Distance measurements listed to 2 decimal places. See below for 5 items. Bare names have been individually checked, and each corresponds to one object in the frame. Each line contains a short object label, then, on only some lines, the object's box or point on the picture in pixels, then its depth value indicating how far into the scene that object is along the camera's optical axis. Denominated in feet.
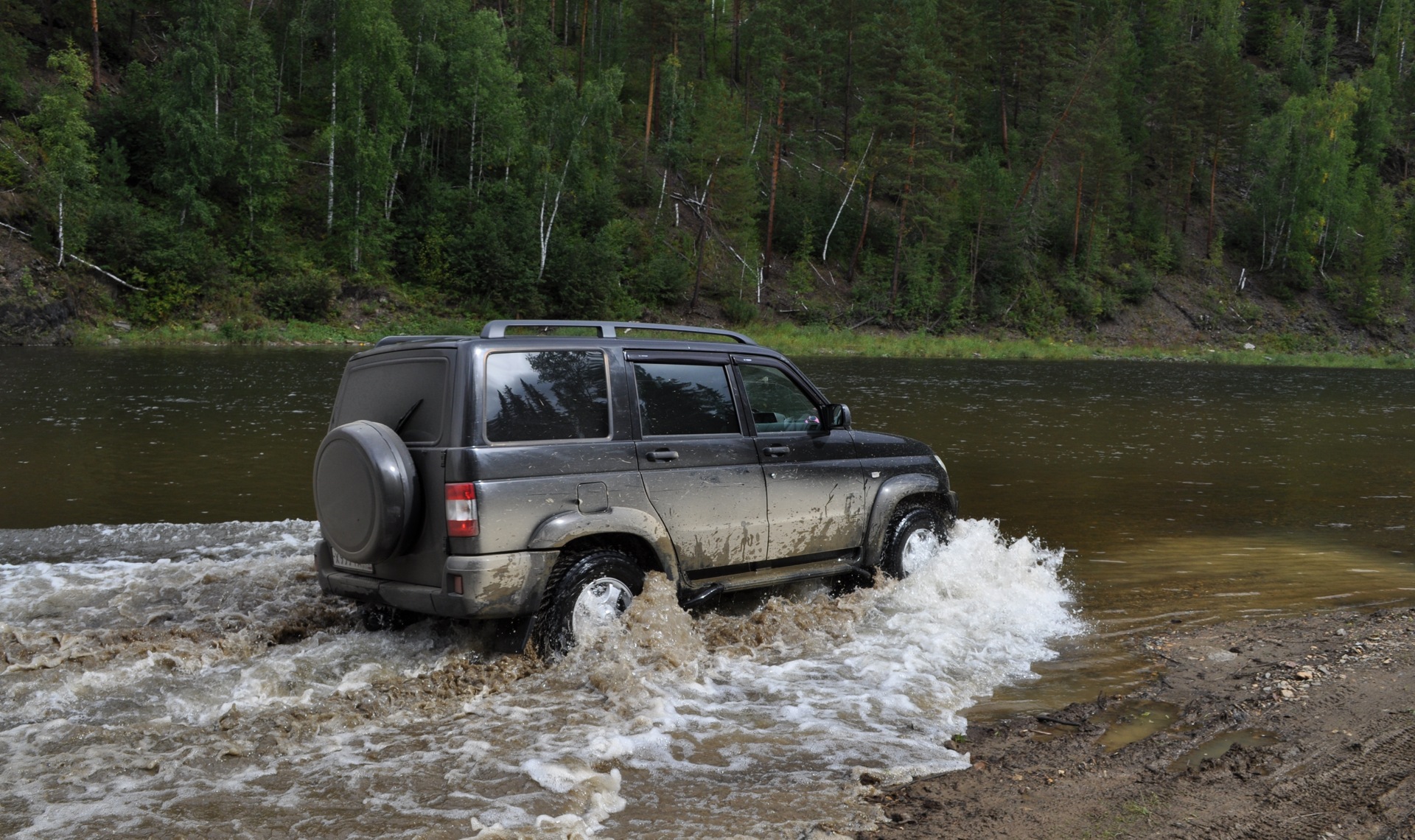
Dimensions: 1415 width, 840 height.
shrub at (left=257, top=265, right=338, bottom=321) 130.52
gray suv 18.03
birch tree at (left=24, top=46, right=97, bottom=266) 119.34
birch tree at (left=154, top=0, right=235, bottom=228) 132.46
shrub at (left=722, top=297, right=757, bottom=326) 164.76
